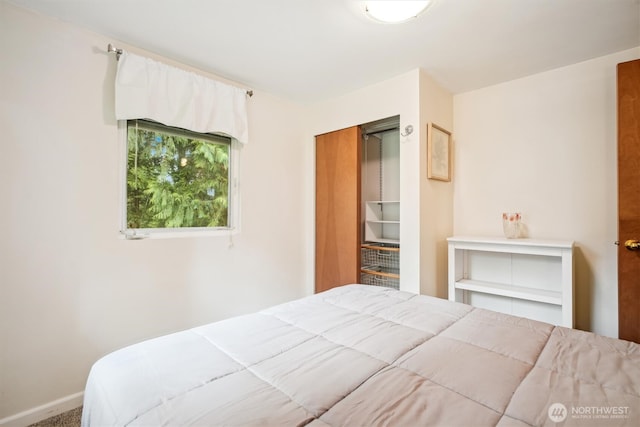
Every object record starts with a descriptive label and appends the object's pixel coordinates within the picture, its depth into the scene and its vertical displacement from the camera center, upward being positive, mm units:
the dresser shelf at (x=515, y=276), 2078 -550
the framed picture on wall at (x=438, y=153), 2492 +552
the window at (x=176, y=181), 2082 +260
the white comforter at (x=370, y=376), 731 -507
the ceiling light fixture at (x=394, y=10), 1592 +1155
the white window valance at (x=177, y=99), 1922 +863
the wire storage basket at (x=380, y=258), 3008 -485
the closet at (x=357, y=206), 2877 +82
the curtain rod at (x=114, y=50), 1876 +1068
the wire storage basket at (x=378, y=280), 2854 -684
